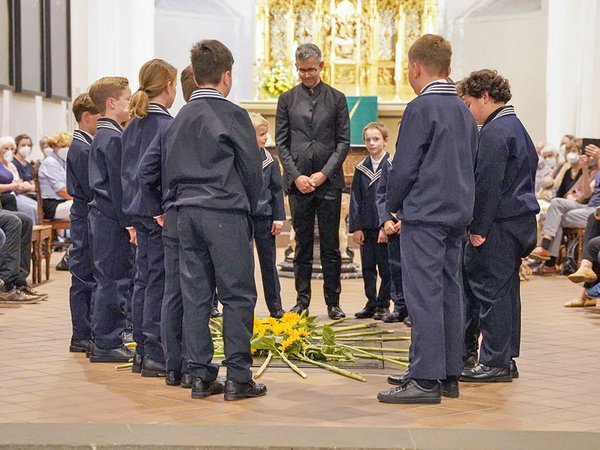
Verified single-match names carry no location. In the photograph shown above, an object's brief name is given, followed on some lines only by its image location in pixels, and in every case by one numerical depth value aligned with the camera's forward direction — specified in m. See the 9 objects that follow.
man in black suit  7.70
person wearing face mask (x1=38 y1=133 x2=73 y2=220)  11.41
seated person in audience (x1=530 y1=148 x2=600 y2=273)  11.10
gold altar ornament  16.81
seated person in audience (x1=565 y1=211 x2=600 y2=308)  8.30
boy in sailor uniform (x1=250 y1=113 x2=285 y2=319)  7.57
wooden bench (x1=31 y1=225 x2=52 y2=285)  9.86
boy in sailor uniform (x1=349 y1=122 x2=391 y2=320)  7.88
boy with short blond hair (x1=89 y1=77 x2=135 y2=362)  6.02
